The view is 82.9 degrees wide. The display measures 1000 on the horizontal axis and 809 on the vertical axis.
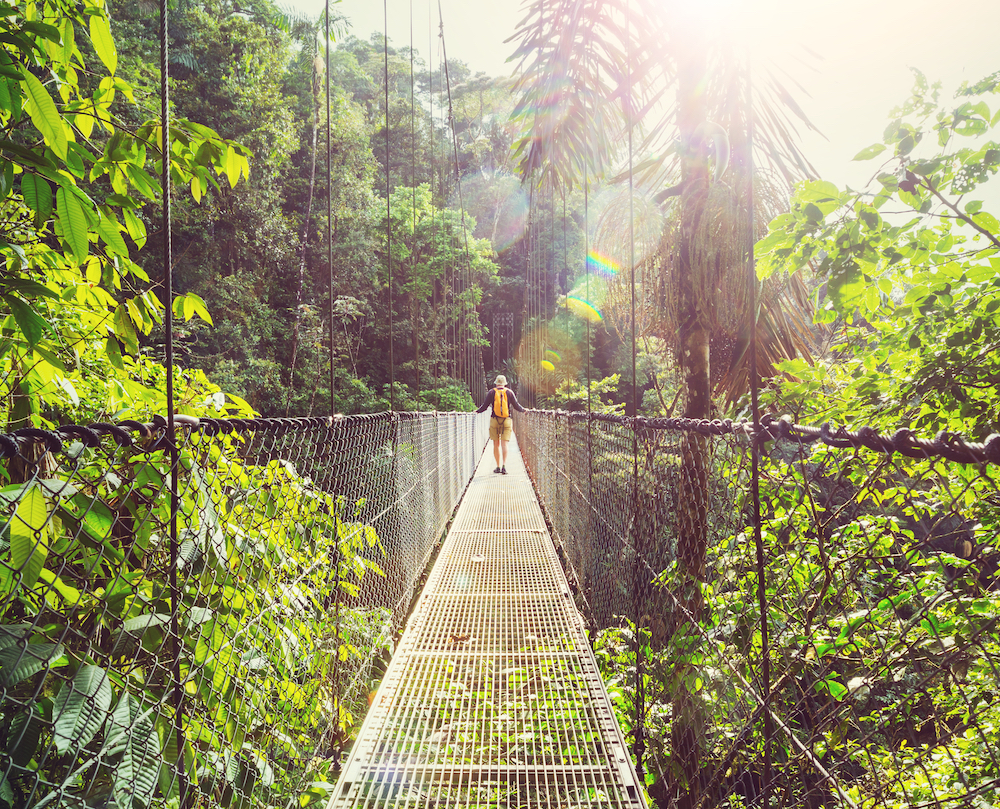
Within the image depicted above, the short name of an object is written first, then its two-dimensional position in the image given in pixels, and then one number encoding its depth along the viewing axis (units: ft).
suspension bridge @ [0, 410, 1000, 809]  2.28
